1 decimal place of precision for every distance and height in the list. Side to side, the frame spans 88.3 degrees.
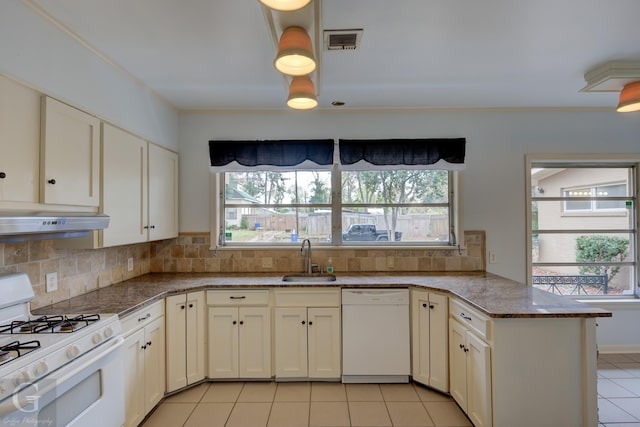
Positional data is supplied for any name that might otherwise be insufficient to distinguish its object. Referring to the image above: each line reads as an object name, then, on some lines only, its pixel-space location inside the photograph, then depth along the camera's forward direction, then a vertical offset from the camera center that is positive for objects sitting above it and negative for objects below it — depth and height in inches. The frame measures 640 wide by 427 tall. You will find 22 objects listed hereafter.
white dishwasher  110.7 -38.1
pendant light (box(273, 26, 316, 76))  60.6 +31.0
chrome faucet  129.4 -13.6
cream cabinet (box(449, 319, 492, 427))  79.7 -41.0
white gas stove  50.9 -25.1
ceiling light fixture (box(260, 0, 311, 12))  46.8 +31.0
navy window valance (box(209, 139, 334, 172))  133.9 +27.2
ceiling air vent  79.5 +45.2
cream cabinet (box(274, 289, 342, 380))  111.0 -38.8
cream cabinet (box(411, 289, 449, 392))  103.9 -38.8
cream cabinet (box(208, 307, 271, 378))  110.9 -42.5
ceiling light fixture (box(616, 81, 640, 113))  99.1 +36.7
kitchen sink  120.3 -21.4
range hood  56.9 -0.6
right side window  138.8 -3.1
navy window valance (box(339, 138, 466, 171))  132.8 +26.9
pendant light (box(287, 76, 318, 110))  79.4 +30.8
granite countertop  79.1 -21.4
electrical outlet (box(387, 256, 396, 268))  133.4 -16.7
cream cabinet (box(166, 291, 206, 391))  103.4 -38.2
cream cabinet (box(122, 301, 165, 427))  83.0 -38.4
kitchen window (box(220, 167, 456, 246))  137.9 +5.6
